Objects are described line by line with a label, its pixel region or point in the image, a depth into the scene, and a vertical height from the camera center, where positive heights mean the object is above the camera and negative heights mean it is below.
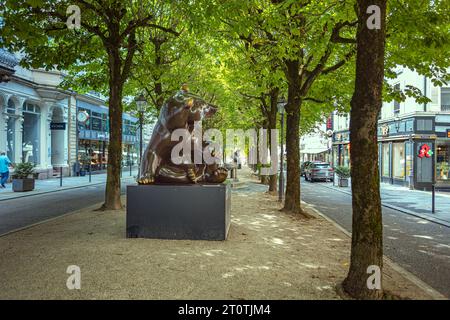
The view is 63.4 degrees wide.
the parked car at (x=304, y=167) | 35.04 -0.62
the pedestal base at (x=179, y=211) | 7.12 -1.01
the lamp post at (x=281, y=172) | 14.62 -0.48
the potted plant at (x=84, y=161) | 32.55 -0.10
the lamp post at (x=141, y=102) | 18.84 +3.02
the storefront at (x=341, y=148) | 38.23 +1.42
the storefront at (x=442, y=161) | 24.39 +0.02
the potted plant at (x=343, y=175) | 24.30 -0.94
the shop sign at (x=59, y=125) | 26.20 +2.51
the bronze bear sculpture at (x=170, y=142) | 7.55 +0.39
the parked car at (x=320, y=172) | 30.34 -0.94
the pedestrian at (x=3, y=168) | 19.56 -0.46
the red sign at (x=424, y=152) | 23.42 +0.60
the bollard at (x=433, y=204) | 12.57 -1.48
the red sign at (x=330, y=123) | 44.09 +4.59
